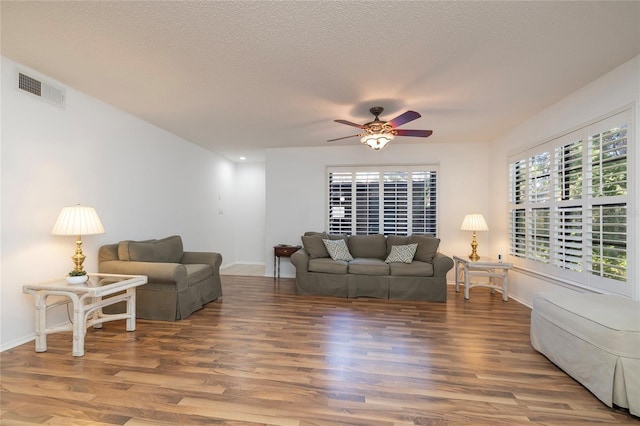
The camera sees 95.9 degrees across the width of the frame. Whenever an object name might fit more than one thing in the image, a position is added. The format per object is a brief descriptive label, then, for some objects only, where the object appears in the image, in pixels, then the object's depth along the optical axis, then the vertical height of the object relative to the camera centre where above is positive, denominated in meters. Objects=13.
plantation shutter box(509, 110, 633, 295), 2.74 +0.17
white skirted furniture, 1.87 -0.89
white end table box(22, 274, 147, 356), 2.56 -0.81
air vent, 2.77 +1.27
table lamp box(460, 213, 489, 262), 4.71 -0.09
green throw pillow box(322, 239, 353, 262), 4.90 -0.55
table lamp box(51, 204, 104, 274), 2.79 -0.09
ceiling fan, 3.49 +1.09
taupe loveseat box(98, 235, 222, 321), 3.37 -0.77
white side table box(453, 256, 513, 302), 4.32 -0.81
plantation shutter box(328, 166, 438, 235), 5.56 +0.36
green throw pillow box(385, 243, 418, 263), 4.69 -0.58
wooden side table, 5.52 -0.63
